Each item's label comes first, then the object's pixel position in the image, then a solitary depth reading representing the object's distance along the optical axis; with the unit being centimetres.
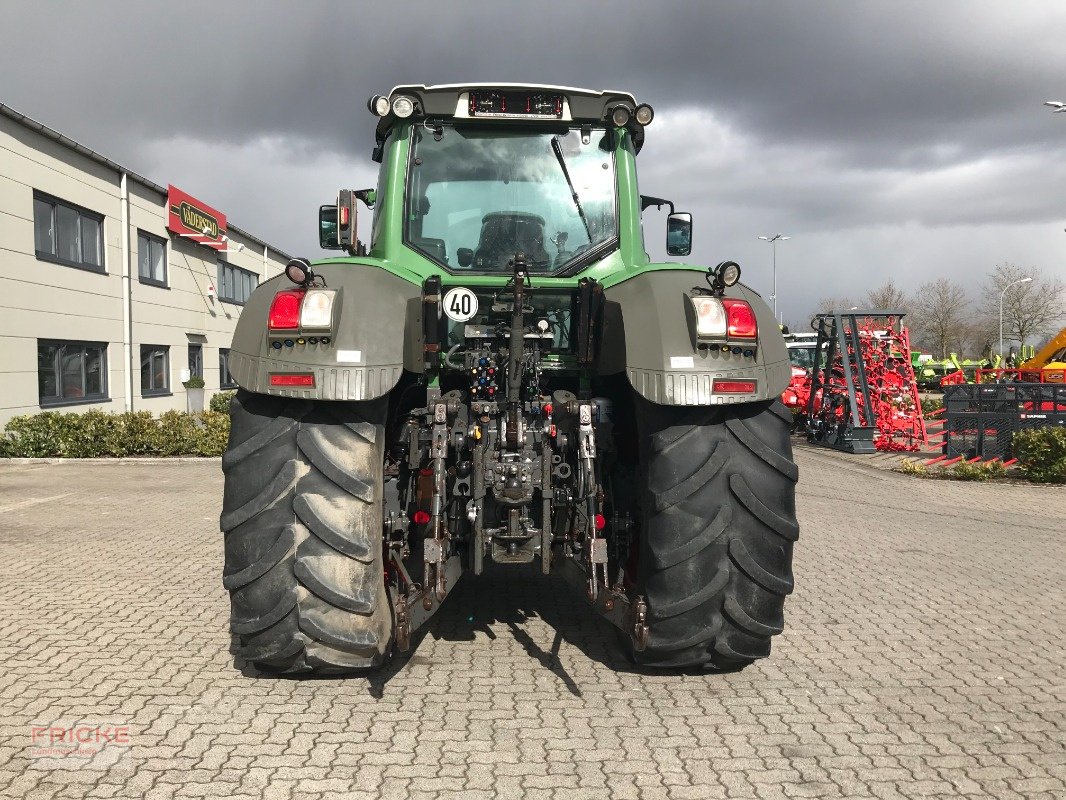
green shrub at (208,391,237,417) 2200
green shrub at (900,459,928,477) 1230
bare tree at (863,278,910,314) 5453
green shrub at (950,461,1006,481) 1187
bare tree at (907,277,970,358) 5303
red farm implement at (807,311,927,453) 1491
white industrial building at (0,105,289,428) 1532
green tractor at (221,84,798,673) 354
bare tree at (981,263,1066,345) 4834
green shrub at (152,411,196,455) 1467
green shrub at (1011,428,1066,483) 1124
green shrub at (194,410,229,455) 1480
